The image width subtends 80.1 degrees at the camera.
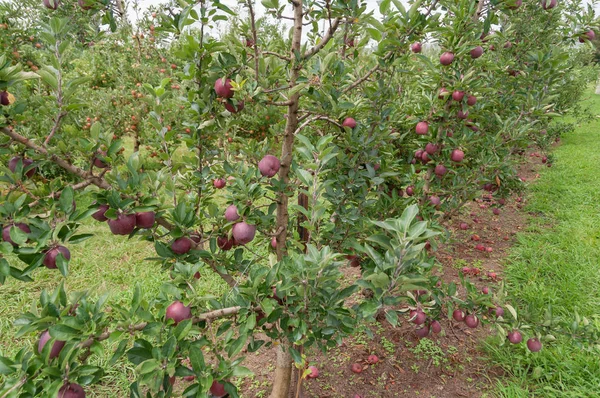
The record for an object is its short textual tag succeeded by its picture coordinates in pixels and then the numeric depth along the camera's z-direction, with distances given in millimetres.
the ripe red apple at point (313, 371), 1927
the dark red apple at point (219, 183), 1960
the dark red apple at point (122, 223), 1089
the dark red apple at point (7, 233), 935
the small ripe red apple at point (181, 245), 1349
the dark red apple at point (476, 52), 2131
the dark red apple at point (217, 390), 1183
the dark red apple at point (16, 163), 1072
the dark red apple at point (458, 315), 2074
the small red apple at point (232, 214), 1381
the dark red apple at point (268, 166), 1502
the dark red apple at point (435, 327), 2104
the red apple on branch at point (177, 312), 1131
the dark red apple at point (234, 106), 1374
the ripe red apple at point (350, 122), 1672
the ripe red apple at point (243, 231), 1354
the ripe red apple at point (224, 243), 1560
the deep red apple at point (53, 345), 992
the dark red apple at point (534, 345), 2076
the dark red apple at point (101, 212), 1126
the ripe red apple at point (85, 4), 1182
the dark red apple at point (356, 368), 2389
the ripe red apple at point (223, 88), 1307
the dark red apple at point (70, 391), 933
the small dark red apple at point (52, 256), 954
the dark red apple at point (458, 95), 2172
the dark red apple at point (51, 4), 1339
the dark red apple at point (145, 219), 1147
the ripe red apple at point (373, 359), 2440
